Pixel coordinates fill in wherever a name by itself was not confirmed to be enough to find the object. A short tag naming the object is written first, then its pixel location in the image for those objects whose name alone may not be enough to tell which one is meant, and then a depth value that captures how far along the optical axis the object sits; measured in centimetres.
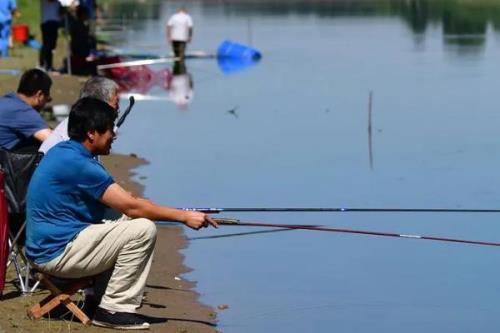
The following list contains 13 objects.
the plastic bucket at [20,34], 5197
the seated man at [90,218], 1326
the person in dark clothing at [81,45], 4462
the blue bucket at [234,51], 5791
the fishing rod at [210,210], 1432
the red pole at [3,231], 1421
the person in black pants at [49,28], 4222
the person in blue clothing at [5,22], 4519
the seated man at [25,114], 1686
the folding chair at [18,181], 1506
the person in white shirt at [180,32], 5606
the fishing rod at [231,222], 1385
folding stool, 1366
